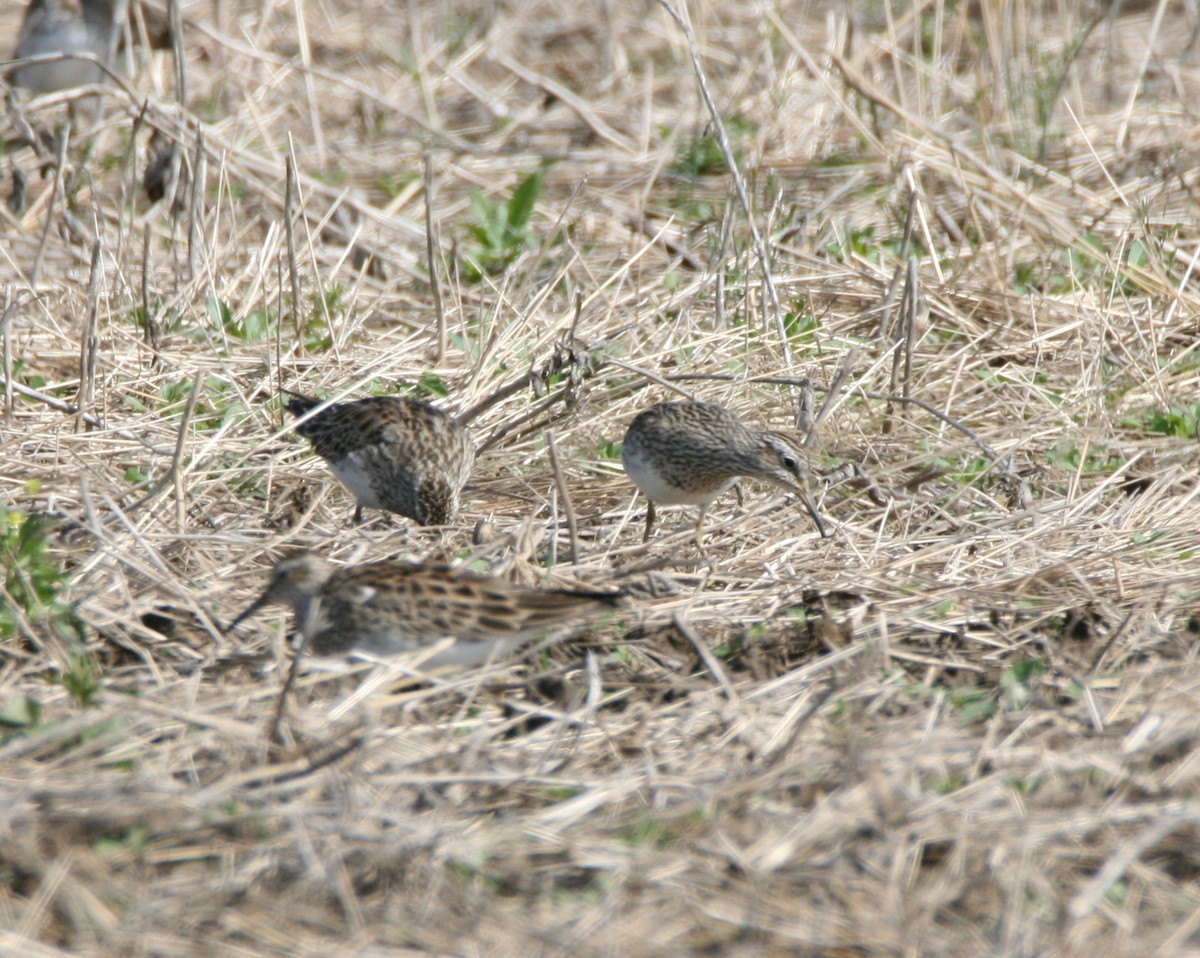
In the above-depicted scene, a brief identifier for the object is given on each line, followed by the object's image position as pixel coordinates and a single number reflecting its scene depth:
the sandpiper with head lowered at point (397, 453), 12.55
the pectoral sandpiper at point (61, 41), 21.97
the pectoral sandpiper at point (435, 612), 9.56
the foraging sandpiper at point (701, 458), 12.64
